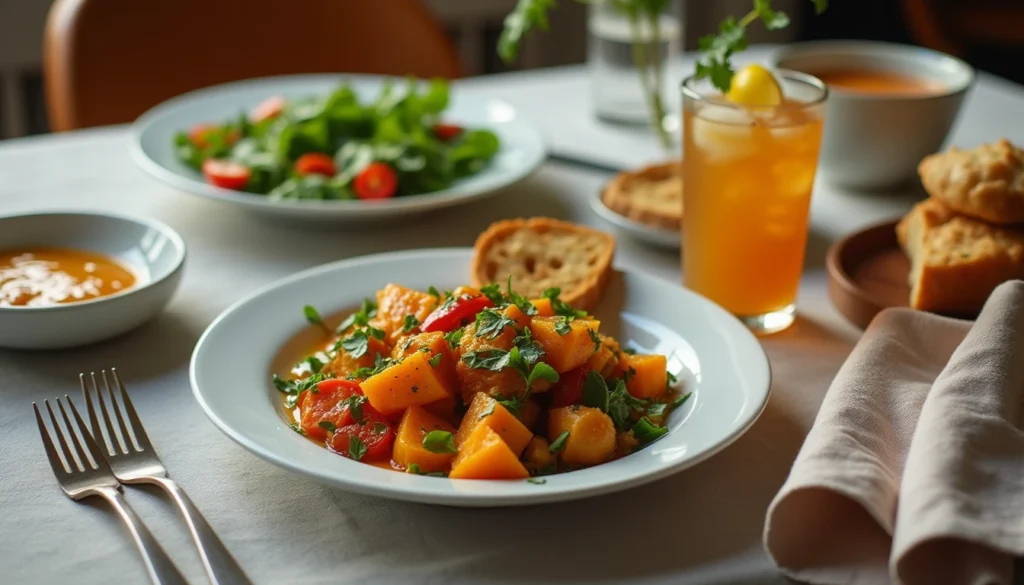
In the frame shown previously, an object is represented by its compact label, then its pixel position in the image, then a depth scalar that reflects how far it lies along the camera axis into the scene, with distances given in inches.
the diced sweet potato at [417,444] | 24.2
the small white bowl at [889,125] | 36.2
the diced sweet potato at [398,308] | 27.3
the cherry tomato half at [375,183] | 35.7
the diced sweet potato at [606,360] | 25.8
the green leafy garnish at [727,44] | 28.5
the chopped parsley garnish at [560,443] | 24.3
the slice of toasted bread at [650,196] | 34.0
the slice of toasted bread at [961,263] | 29.5
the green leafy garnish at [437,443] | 24.3
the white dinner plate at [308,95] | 34.0
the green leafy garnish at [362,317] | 28.1
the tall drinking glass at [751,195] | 29.2
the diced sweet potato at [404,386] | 24.6
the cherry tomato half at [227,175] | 35.9
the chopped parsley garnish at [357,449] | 24.6
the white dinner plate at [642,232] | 33.5
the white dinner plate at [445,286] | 23.3
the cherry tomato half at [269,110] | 40.2
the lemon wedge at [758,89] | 29.1
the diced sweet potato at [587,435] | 24.3
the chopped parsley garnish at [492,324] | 25.3
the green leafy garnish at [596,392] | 25.3
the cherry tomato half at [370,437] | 24.7
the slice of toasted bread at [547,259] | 30.5
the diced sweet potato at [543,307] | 27.1
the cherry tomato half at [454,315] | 26.6
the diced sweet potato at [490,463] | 23.6
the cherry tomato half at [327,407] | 25.4
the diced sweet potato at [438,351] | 25.3
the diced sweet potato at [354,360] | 26.9
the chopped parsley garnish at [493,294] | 27.2
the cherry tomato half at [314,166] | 36.6
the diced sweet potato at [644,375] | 26.6
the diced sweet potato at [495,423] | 24.1
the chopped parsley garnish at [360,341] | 26.8
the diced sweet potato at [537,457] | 24.4
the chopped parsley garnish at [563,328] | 25.2
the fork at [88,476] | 23.1
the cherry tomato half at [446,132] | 39.9
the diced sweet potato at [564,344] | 25.2
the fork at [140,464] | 22.7
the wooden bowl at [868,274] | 30.5
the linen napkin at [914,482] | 22.1
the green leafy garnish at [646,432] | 25.2
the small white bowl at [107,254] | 28.3
